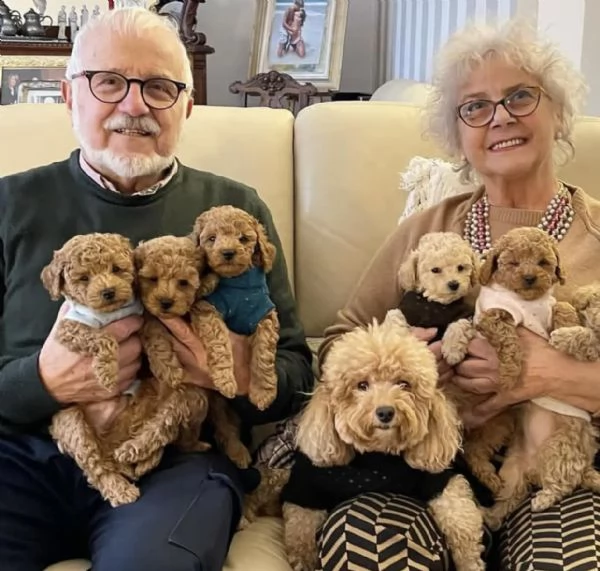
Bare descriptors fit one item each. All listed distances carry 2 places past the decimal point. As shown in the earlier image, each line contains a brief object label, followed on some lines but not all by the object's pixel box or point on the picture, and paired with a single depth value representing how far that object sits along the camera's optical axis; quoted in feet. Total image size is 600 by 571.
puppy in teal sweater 4.69
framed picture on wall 12.75
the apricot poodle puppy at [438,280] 5.17
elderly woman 4.92
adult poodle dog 4.61
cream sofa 6.61
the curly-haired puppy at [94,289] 4.47
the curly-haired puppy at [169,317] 4.59
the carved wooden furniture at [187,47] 11.67
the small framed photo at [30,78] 11.48
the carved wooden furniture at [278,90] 12.29
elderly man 4.46
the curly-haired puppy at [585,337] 4.89
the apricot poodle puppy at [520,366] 4.78
